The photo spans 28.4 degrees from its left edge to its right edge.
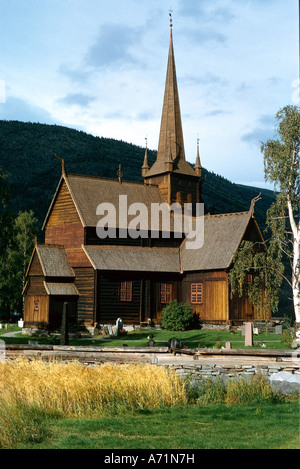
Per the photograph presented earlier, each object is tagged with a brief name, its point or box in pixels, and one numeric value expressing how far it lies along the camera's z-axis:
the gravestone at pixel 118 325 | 39.25
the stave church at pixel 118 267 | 41.38
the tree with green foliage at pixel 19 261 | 56.75
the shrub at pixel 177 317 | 40.69
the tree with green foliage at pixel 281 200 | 28.83
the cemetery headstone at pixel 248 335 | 29.59
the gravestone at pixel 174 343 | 22.92
